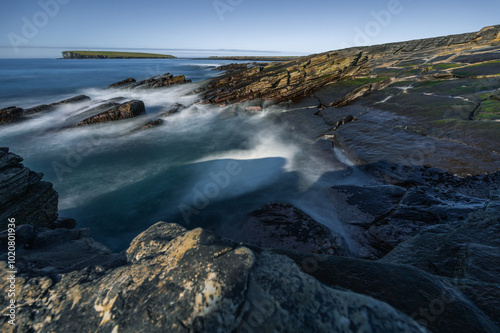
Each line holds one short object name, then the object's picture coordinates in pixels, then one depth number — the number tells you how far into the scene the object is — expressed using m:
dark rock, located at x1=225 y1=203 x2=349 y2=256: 5.34
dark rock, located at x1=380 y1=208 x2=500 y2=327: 2.62
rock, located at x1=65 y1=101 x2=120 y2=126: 19.04
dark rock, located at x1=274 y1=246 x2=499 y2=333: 2.13
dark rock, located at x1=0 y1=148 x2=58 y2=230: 5.74
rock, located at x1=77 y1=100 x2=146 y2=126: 18.39
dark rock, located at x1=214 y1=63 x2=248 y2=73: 77.31
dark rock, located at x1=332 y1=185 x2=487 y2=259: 5.37
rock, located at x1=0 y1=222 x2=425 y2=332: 1.70
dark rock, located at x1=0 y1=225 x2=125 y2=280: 2.61
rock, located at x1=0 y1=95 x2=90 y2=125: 18.99
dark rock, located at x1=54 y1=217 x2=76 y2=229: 6.98
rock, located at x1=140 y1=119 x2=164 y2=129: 17.77
